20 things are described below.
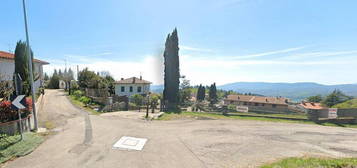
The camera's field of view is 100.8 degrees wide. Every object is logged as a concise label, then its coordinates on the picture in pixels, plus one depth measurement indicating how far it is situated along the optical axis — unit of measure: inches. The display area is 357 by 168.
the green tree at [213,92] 2334.2
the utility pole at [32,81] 311.0
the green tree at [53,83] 1476.0
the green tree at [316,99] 2534.7
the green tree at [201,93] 2279.2
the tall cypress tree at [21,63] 753.2
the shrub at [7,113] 277.3
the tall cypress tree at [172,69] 1000.9
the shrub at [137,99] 839.1
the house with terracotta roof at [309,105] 2015.5
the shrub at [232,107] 729.3
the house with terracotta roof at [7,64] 764.6
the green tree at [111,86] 1252.4
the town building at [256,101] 2119.8
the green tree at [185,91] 1457.9
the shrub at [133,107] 736.3
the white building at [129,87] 1284.4
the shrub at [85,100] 770.2
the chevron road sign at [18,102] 255.3
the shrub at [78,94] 888.3
